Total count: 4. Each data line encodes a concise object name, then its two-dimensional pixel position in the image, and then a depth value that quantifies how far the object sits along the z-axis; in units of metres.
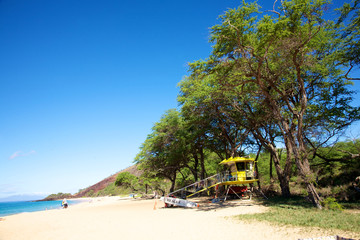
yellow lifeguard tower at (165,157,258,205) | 18.86
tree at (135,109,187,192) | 25.97
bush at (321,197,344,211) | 10.96
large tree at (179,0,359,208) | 12.19
